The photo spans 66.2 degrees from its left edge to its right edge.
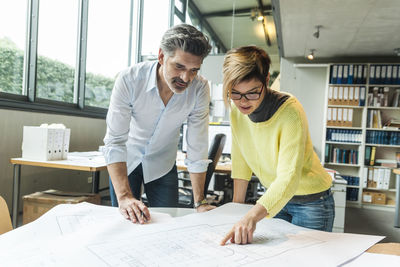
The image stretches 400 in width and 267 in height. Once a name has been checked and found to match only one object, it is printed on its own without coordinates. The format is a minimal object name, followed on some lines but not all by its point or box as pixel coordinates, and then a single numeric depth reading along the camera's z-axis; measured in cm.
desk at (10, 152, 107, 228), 226
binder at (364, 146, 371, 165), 493
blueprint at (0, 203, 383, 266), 62
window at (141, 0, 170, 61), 549
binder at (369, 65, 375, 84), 489
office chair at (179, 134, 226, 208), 216
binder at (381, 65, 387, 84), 482
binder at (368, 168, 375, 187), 493
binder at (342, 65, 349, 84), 500
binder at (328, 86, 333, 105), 505
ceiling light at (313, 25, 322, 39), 393
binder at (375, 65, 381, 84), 486
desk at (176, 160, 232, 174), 259
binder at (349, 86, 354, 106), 496
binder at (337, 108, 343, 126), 502
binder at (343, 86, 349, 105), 498
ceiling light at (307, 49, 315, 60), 508
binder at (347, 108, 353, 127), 498
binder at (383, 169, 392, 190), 482
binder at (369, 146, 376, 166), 491
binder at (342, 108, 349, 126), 500
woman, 82
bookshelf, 486
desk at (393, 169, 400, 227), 348
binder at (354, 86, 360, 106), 493
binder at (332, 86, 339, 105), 503
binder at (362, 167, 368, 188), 493
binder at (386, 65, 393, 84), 480
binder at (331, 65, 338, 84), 504
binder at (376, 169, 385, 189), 486
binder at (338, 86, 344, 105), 502
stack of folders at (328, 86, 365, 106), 492
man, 102
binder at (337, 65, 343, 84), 502
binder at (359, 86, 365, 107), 490
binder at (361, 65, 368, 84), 493
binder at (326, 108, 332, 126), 504
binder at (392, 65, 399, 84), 477
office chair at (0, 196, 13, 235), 92
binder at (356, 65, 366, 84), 495
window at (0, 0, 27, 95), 285
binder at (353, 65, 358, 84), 496
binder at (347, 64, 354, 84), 497
